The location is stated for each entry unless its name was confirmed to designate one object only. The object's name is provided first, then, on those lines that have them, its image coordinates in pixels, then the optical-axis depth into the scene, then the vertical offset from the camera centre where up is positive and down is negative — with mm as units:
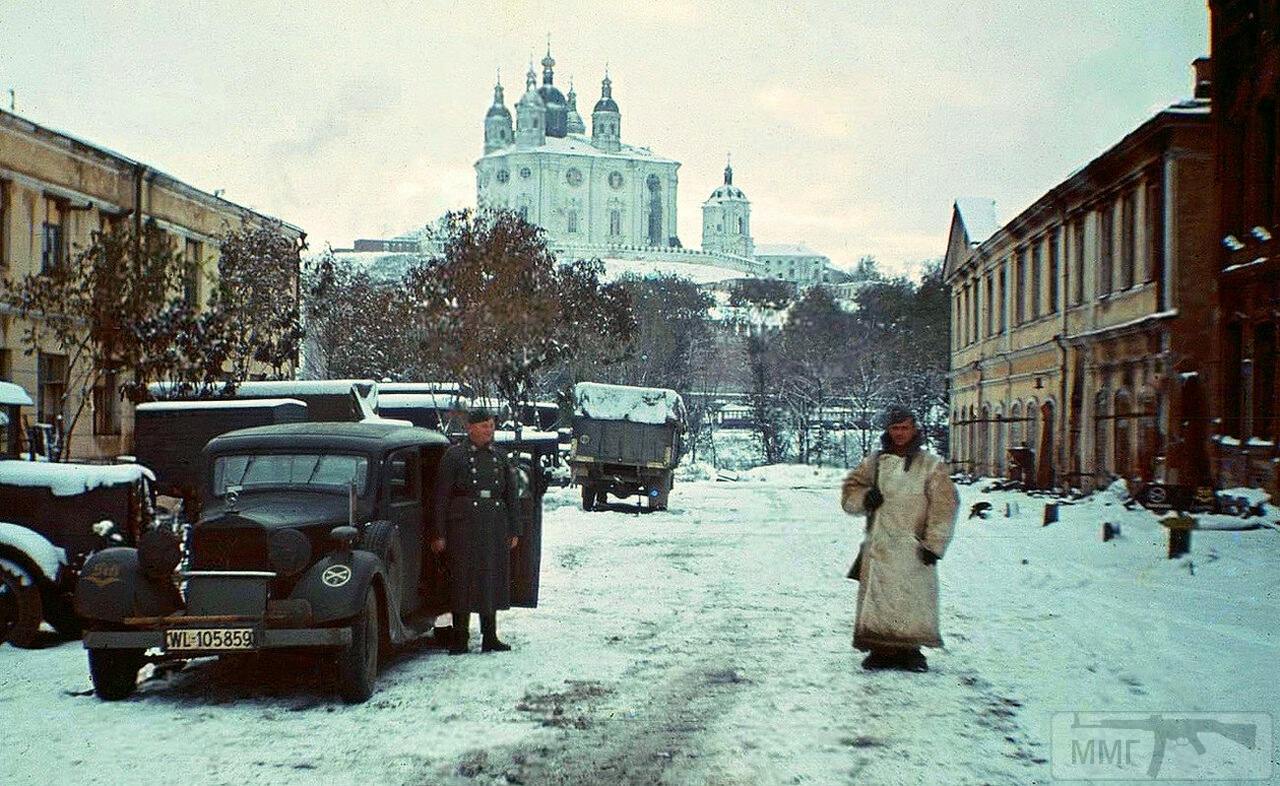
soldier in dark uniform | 10930 -724
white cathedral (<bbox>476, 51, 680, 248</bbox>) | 182625 +30468
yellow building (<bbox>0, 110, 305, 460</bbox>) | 30219 +4571
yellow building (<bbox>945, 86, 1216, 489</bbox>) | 25953 +2428
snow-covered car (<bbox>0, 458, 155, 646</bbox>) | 11336 -826
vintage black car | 8945 -947
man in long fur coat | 10195 -760
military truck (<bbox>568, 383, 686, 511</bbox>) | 34500 -314
